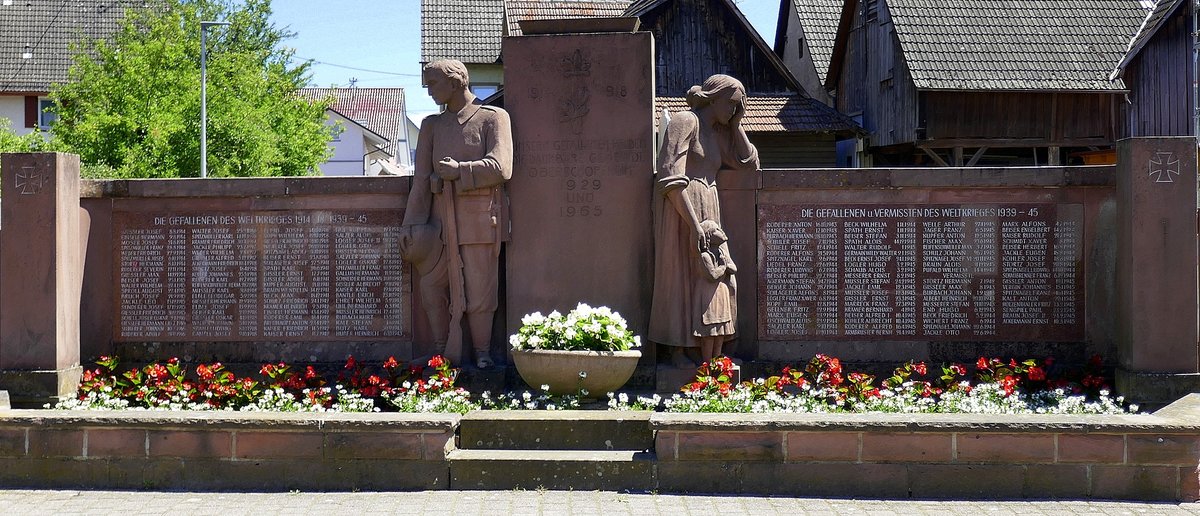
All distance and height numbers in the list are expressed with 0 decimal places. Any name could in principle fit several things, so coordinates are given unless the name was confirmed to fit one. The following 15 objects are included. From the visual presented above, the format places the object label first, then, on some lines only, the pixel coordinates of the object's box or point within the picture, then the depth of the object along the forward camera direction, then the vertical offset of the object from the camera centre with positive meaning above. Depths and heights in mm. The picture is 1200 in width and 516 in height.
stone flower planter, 8242 -705
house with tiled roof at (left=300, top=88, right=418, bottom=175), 51938 +6437
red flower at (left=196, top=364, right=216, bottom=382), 8891 -771
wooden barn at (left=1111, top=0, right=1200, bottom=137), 24723 +3853
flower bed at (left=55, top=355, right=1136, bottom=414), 8188 -898
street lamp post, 25609 +3314
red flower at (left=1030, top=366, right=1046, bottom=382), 8812 -814
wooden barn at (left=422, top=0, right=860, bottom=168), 29438 +5155
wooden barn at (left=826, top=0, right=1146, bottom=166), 25844 +3919
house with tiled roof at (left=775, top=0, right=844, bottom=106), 34750 +6500
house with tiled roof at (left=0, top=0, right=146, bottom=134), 41031 +7671
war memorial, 9031 +91
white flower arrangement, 8328 -468
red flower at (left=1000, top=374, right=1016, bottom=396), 8469 -861
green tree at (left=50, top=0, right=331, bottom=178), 26428 +3703
